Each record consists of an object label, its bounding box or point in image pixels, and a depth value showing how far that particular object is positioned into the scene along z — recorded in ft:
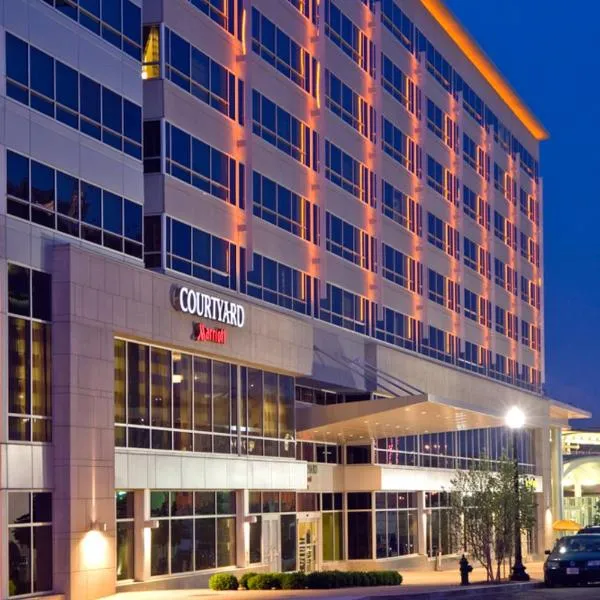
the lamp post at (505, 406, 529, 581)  160.35
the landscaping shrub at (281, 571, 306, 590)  135.33
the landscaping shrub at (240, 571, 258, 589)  137.49
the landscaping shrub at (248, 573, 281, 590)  136.26
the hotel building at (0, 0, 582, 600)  120.88
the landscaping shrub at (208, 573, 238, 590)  136.67
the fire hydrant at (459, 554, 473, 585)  148.36
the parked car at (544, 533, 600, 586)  142.72
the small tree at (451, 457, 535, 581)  161.17
